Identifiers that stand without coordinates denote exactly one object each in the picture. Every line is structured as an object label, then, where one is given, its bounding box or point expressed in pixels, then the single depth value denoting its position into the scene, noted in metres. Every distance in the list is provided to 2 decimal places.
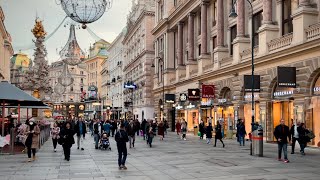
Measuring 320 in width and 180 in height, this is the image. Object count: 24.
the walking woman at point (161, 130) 35.59
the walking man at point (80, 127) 25.67
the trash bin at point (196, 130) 42.85
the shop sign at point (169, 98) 53.47
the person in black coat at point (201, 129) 36.09
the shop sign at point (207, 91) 39.69
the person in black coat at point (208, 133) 29.88
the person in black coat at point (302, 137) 21.00
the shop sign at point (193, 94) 43.66
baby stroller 25.55
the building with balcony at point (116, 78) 96.34
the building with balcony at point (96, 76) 120.04
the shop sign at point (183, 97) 48.44
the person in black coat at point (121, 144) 15.79
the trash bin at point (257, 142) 20.38
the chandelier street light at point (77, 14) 16.48
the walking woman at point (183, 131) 36.30
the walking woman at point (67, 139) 19.08
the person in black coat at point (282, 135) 18.41
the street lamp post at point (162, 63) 56.54
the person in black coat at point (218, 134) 27.01
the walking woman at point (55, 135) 24.63
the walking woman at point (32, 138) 18.70
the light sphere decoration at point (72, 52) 37.39
